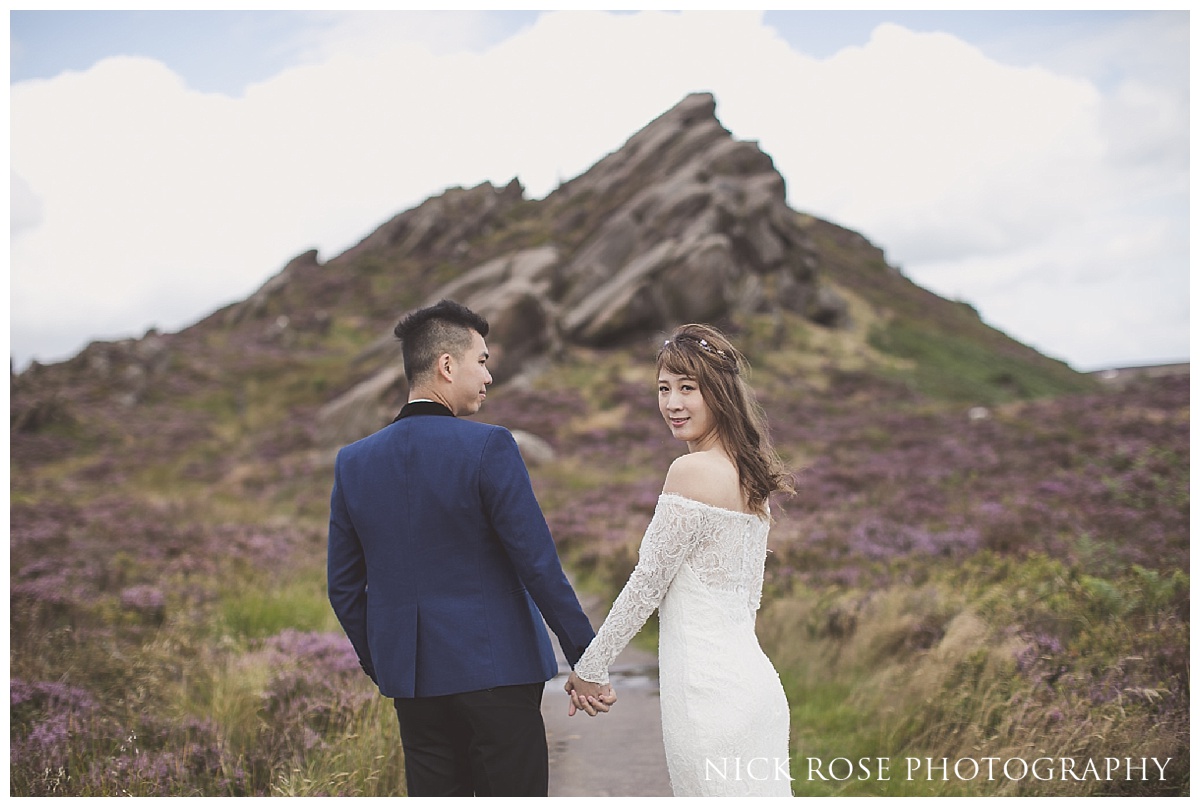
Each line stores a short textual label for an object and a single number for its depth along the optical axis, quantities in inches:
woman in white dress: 116.7
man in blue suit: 116.3
